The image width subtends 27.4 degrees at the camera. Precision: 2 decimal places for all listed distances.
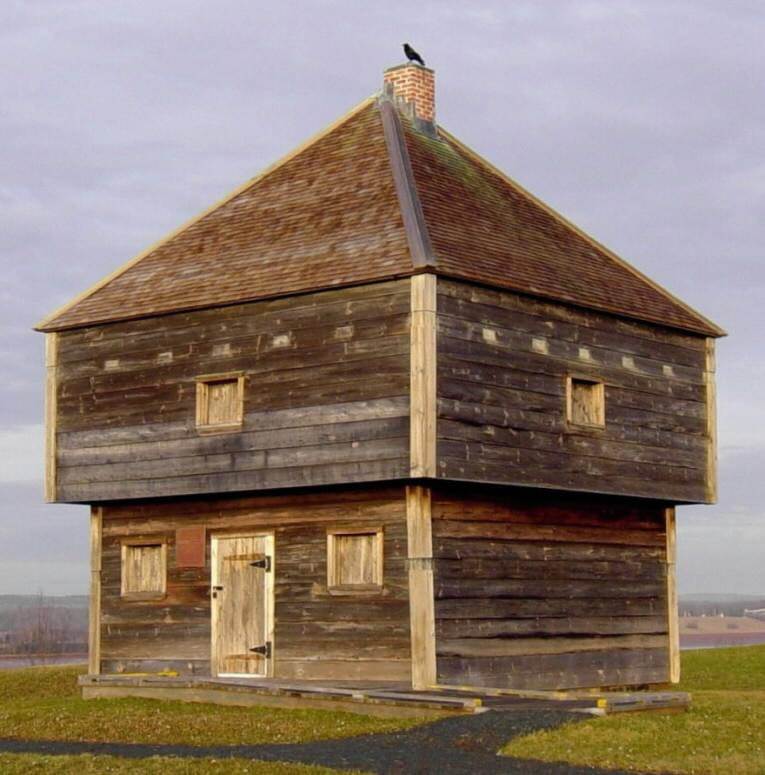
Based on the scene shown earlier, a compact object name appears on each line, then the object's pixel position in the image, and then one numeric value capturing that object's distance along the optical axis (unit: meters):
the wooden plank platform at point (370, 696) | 21.39
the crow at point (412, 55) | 31.02
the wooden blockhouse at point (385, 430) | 25.05
